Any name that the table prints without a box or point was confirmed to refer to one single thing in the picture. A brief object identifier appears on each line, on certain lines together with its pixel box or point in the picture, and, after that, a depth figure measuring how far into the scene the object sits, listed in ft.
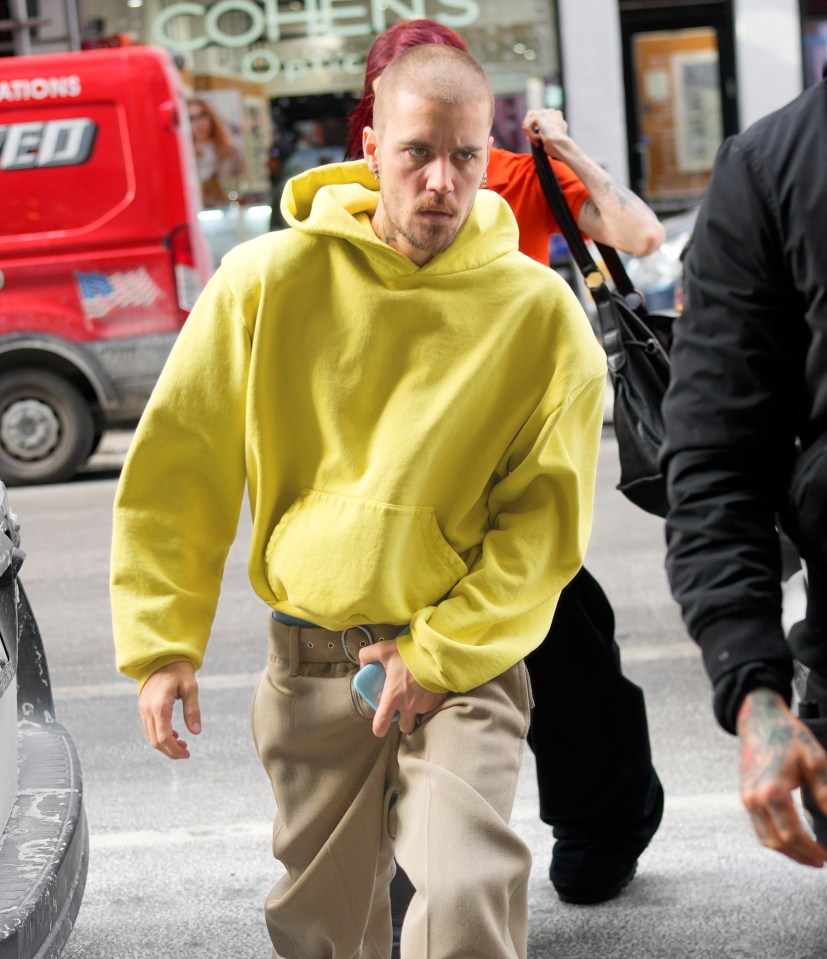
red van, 34.12
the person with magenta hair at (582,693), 10.93
